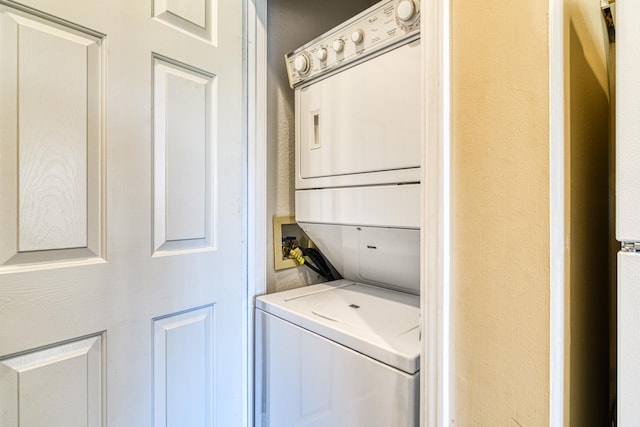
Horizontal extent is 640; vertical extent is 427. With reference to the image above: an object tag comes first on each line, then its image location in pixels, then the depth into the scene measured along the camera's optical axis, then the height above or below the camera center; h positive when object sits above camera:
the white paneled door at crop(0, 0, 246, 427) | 0.75 +0.00
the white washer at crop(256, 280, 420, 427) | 0.80 -0.43
